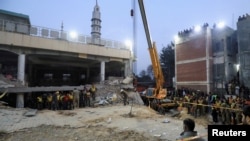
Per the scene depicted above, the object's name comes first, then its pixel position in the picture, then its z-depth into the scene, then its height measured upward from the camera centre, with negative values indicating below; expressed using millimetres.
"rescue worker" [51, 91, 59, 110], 13049 -1858
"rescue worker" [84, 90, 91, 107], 14504 -1766
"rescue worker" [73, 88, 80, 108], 13995 -1458
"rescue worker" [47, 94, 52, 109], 13070 -1780
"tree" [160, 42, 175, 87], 32755 +3718
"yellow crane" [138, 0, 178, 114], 12692 -589
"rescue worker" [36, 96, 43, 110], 12955 -1948
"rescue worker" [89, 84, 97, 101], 15153 -1085
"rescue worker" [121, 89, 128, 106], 14594 -1520
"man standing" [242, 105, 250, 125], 2901 -602
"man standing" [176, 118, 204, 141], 2581 -810
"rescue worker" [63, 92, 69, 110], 13236 -1880
